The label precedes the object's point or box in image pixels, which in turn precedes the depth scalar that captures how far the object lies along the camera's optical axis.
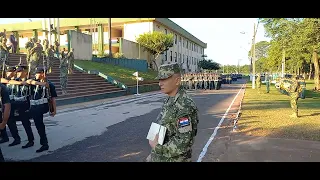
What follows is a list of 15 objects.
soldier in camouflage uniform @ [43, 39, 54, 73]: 17.02
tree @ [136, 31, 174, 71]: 37.62
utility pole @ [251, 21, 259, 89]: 26.33
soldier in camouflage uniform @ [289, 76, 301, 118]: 9.70
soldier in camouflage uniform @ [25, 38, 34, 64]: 14.95
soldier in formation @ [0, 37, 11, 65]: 14.62
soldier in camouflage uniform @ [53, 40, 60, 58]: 20.70
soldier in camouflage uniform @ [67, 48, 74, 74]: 17.60
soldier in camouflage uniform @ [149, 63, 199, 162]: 2.40
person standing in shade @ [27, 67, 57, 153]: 5.74
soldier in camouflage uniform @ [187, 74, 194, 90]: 28.42
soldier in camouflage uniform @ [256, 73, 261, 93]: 24.36
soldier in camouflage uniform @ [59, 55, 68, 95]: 15.09
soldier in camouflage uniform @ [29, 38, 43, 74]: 14.74
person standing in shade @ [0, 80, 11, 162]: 4.04
